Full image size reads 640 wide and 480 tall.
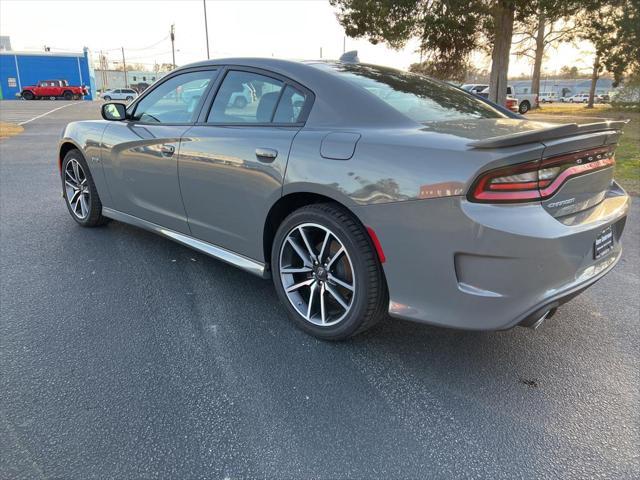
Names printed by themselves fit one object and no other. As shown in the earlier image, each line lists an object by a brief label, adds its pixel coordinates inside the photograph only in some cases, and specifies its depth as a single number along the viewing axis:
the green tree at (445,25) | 15.14
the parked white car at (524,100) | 30.89
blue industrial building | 54.47
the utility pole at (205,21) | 34.66
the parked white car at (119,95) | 53.62
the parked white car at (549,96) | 87.32
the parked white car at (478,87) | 32.31
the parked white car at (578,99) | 71.62
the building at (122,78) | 88.75
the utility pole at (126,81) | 85.11
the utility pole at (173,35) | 43.06
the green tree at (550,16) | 13.96
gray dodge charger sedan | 2.06
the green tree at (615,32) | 16.25
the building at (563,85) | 91.00
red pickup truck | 49.38
